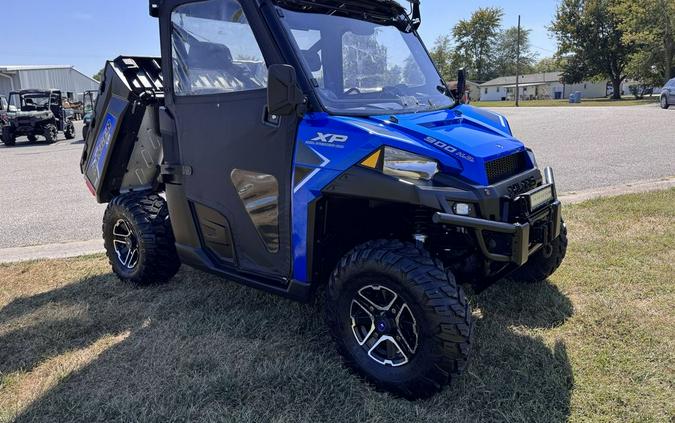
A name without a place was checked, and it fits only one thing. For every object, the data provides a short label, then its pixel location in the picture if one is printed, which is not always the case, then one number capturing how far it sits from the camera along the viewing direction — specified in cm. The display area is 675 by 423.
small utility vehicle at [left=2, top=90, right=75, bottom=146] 1962
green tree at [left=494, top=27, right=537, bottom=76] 9603
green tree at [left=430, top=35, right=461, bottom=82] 8281
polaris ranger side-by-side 261
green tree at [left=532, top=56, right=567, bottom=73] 11171
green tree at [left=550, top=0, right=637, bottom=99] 5225
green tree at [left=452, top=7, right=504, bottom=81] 8825
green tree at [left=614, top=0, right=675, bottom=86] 4103
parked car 2379
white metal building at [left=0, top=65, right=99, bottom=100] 4450
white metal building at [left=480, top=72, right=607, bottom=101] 7731
